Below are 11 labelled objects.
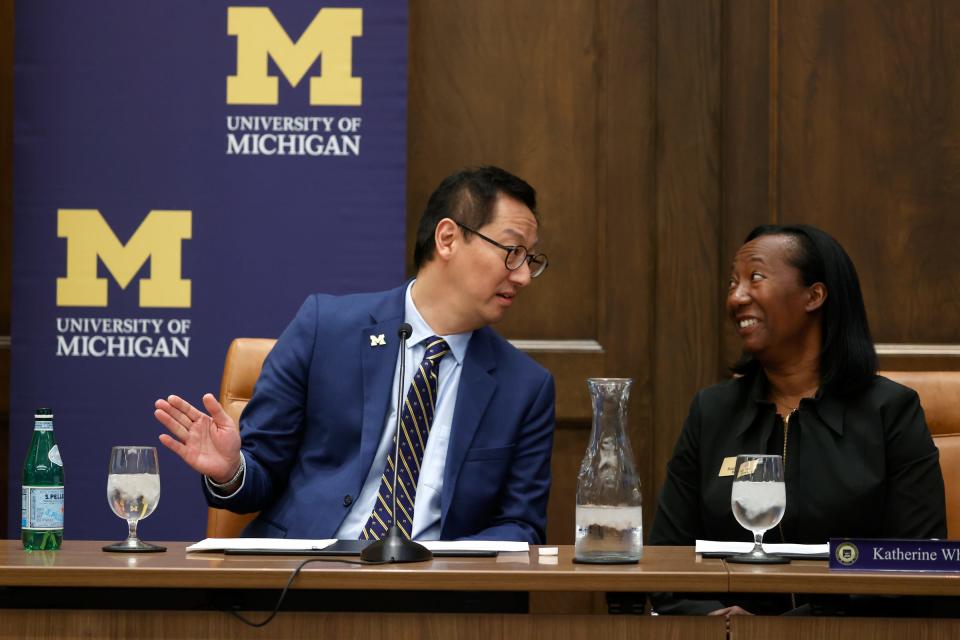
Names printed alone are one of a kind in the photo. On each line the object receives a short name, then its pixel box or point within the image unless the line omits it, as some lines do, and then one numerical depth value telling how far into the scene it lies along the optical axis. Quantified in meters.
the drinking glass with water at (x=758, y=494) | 8.29
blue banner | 9.79
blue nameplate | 8.16
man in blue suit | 8.93
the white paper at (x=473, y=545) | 8.39
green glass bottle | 8.40
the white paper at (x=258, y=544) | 8.35
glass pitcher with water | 8.25
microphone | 8.22
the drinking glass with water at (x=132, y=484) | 8.41
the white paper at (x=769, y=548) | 8.38
